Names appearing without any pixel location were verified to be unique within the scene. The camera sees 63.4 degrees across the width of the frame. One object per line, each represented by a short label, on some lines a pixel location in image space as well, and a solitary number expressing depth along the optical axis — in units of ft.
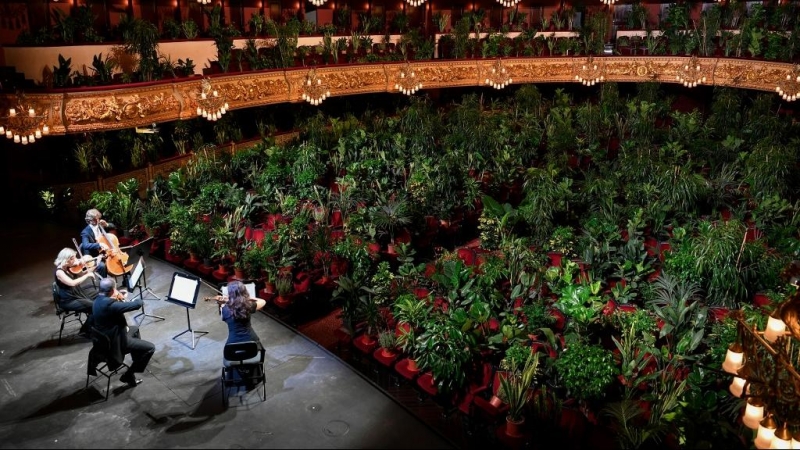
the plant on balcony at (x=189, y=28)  51.82
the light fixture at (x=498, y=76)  68.39
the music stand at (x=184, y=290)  24.47
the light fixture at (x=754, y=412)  14.67
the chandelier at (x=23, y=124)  36.91
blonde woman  23.93
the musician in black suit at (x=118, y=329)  21.17
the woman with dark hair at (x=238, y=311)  21.56
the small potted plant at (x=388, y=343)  25.48
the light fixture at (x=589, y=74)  69.00
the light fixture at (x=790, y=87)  54.03
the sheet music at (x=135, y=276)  26.55
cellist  29.09
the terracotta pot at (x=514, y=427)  21.12
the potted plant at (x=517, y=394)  21.17
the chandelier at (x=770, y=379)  13.88
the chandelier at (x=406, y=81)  62.75
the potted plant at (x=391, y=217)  36.94
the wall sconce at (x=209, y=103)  45.57
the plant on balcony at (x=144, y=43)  43.14
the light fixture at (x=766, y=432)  14.16
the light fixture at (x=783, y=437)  13.79
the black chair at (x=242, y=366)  21.31
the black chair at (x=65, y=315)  24.71
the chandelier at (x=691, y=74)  64.13
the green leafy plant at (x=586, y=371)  21.39
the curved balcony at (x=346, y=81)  39.83
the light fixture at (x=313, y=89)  55.52
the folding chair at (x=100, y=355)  21.52
